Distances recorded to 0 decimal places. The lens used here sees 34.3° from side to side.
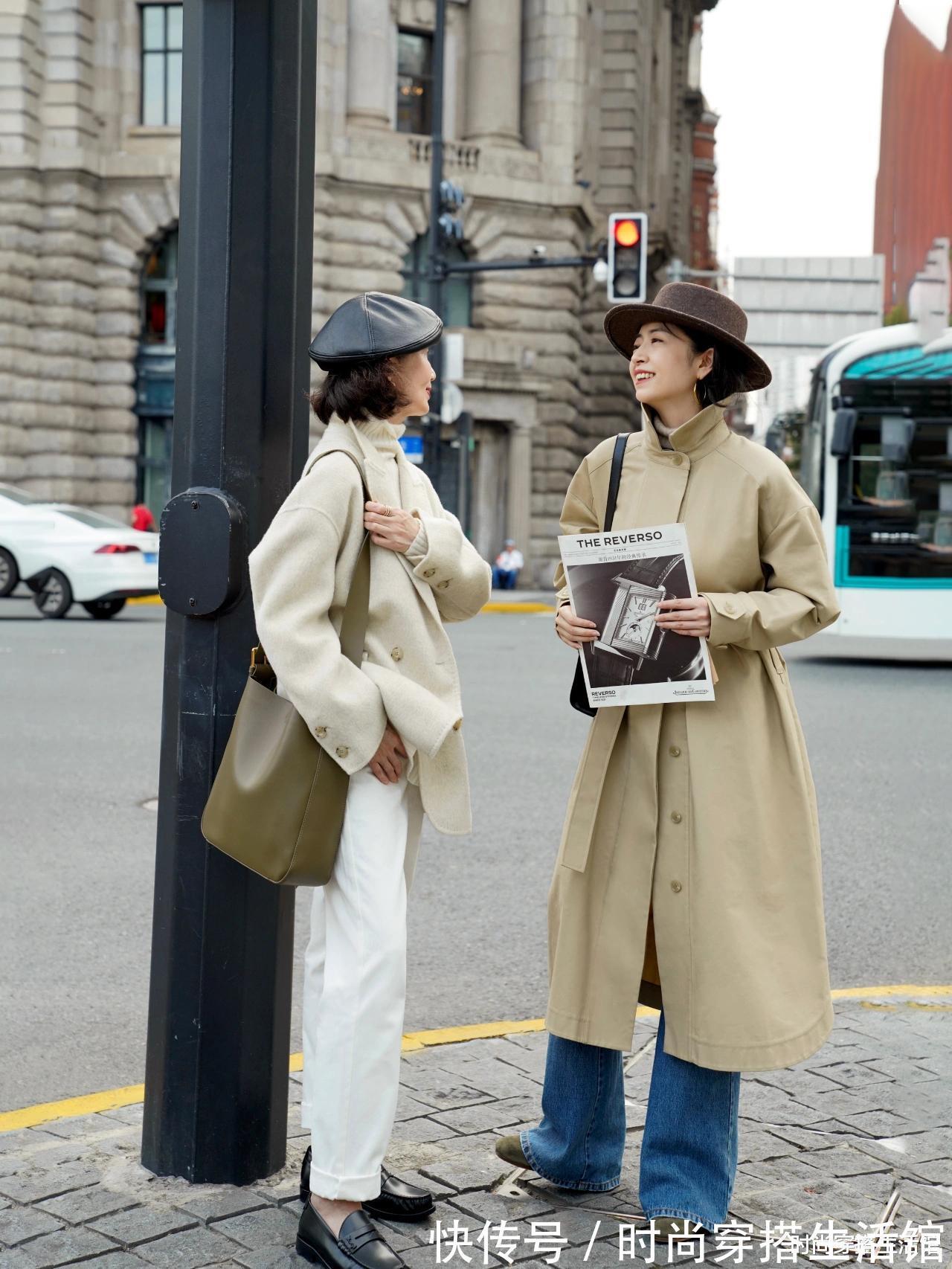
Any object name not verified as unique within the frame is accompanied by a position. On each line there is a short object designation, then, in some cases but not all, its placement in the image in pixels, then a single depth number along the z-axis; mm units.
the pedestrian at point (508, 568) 28938
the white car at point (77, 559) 17500
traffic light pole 22797
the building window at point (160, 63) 29422
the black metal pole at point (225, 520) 3123
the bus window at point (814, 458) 16328
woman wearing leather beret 2854
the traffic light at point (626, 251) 18562
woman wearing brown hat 3041
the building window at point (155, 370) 29188
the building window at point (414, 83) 31234
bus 15336
